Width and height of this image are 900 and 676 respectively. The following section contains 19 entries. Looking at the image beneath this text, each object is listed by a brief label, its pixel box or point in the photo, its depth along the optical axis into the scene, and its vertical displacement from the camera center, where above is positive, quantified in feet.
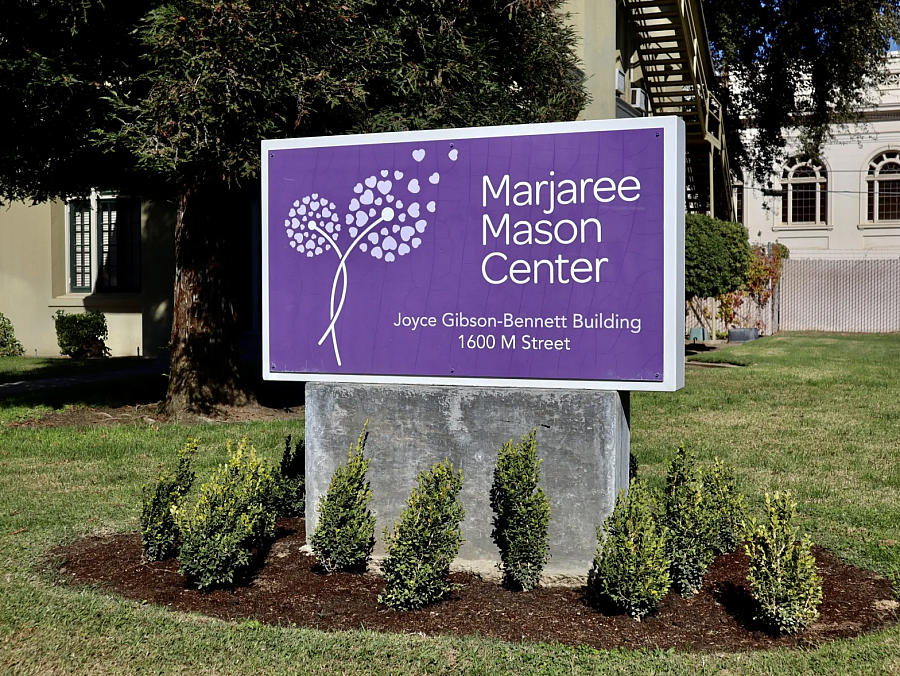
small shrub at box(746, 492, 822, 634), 14.69 -3.64
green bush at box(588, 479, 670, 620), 15.17 -3.47
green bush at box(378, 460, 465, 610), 15.89 -3.42
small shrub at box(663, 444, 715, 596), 16.39 -3.34
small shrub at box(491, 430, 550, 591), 16.55 -2.95
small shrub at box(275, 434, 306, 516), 21.63 -3.14
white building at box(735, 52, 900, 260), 124.67 +19.80
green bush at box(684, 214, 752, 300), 61.72 +5.67
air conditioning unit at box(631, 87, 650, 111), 76.69 +19.91
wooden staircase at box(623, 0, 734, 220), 67.92 +20.39
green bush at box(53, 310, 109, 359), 69.05 +0.73
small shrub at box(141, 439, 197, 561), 18.43 -3.21
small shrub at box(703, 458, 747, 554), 18.34 -3.06
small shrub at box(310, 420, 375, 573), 17.42 -3.29
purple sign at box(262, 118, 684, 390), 16.85 +1.65
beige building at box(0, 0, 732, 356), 68.28 +8.25
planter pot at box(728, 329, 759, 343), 88.22 +0.92
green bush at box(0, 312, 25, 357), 73.67 +0.15
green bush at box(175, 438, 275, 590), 16.67 -3.22
